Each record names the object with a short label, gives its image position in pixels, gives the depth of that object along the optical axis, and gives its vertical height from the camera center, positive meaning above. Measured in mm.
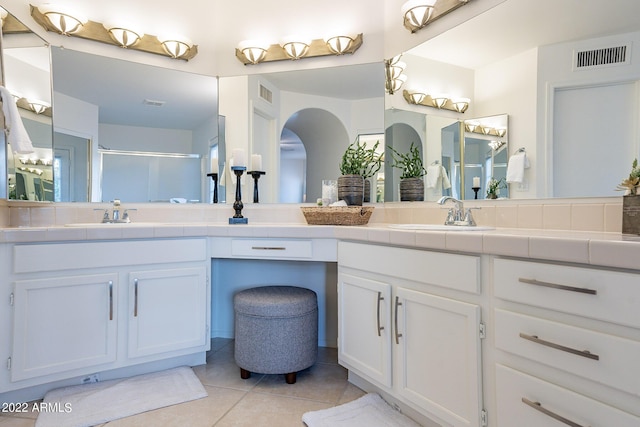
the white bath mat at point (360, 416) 1544 -872
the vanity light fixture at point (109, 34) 2176 +1139
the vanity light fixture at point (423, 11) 1938 +1114
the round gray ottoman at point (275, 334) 1887 -619
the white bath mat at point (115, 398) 1576 -860
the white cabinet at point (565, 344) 856 -336
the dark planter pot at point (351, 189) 2250 +156
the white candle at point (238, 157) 2326 +359
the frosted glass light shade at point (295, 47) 2462 +1115
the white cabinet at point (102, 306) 1647 -450
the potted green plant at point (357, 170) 2254 +279
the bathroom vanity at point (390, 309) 921 -361
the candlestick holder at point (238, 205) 2355 +61
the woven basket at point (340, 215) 2078 -2
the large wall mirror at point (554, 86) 1313 +528
